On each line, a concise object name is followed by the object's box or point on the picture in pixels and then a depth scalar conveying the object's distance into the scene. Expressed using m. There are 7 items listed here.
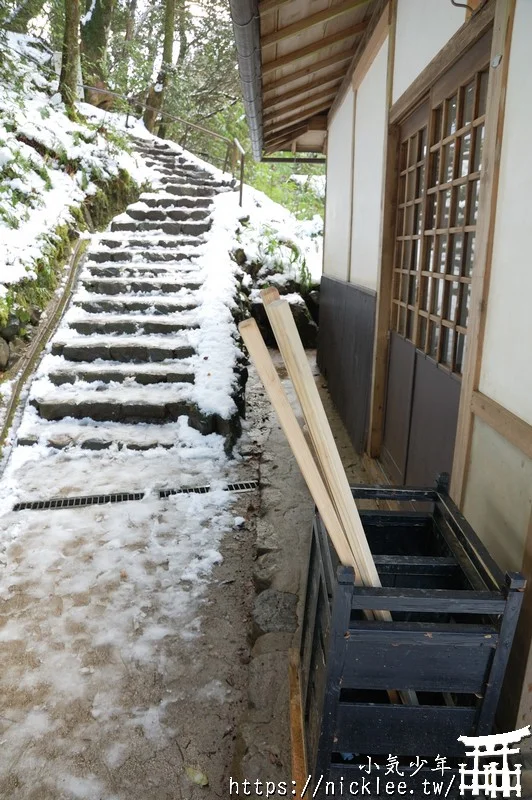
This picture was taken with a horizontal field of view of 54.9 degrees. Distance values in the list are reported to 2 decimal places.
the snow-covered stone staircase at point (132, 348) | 5.44
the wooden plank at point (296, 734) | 1.92
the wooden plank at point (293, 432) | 1.28
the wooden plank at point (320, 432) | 1.28
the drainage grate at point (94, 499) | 4.20
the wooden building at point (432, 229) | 1.95
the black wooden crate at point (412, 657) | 1.43
